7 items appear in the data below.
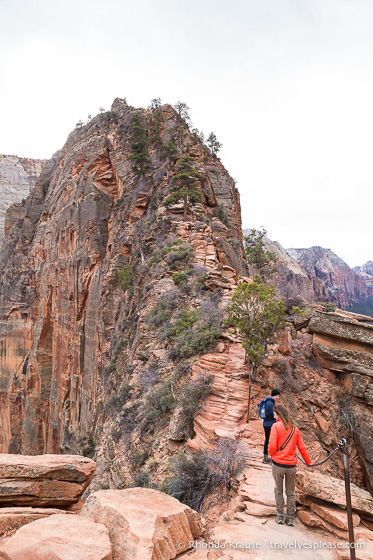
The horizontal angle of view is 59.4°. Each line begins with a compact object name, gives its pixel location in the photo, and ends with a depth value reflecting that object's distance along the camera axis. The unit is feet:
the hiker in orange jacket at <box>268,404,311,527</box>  17.26
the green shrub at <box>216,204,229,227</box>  89.25
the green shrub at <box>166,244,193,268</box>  57.93
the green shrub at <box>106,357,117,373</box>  64.68
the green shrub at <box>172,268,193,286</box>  53.01
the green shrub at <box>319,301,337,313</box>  41.83
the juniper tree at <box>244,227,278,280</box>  106.63
